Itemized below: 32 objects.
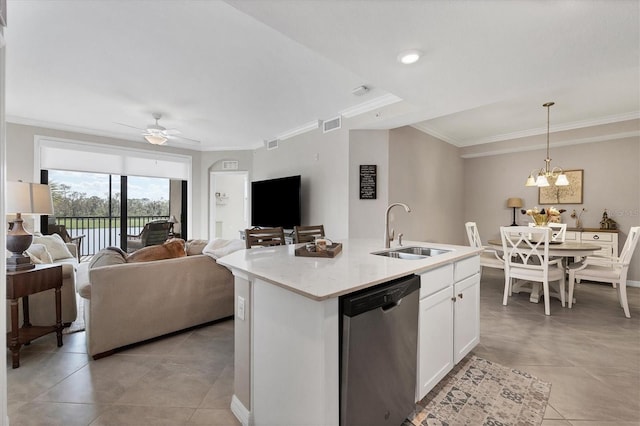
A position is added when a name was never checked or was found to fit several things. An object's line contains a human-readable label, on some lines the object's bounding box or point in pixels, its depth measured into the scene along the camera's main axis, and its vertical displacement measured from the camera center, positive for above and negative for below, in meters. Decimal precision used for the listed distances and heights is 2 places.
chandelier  4.03 +0.42
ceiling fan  4.32 +1.12
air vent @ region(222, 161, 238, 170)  6.83 +0.99
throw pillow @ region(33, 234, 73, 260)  4.05 -0.58
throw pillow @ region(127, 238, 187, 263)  2.65 -0.44
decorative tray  2.01 -0.32
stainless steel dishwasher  1.25 -0.70
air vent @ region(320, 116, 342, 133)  4.60 +1.36
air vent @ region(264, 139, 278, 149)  6.01 +1.34
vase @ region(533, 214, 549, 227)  4.02 -0.16
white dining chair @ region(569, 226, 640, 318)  3.31 -0.74
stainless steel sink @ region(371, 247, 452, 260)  2.28 -0.37
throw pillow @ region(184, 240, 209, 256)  3.13 -0.45
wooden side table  2.22 -0.70
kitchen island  1.21 -0.59
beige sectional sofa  2.36 -0.84
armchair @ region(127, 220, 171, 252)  5.81 -0.62
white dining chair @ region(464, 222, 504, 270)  4.07 -0.72
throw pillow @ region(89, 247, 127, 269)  2.46 -0.45
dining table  3.32 -0.51
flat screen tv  5.21 +0.10
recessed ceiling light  2.16 +1.17
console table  4.57 -0.47
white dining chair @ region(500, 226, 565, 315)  3.36 -0.63
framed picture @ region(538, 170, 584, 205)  5.13 +0.31
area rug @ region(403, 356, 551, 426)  1.70 -1.24
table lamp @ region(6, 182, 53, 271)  2.36 -0.05
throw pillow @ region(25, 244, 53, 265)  3.39 -0.56
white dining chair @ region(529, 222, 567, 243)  4.26 -0.35
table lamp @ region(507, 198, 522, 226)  5.64 +0.11
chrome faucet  2.49 -0.25
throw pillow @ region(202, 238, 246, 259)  2.96 -0.42
